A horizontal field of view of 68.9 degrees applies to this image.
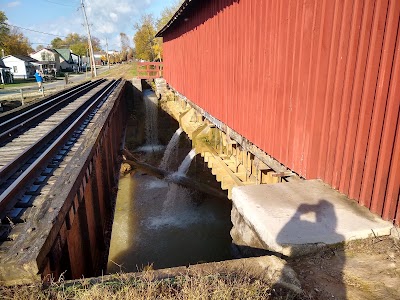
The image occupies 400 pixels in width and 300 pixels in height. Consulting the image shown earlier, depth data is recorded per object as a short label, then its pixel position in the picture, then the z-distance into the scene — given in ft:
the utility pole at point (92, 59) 134.11
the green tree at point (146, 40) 187.01
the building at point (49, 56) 240.90
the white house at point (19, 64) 181.68
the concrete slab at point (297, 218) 10.20
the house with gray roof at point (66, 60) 270.05
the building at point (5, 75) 139.93
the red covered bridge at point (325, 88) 10.20
